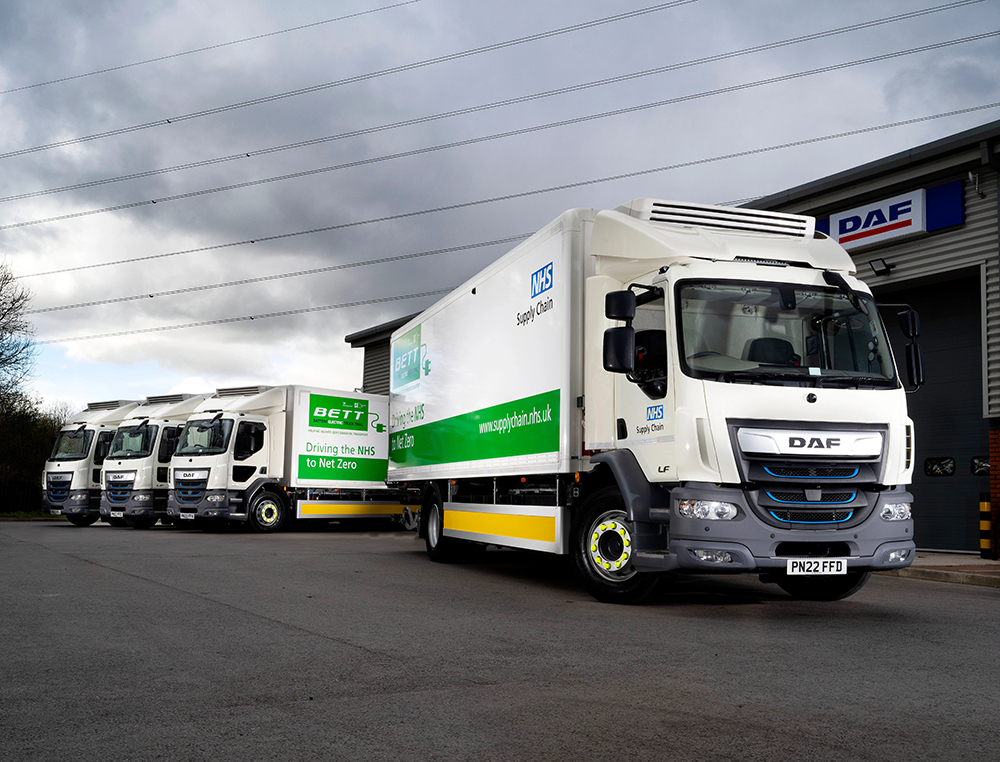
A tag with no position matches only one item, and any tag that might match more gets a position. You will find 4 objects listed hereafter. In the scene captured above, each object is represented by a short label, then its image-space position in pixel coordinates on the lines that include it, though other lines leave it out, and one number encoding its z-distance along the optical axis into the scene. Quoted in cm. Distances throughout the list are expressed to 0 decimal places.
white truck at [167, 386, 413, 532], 2284
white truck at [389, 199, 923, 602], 776
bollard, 1463
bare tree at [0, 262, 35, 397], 3819
